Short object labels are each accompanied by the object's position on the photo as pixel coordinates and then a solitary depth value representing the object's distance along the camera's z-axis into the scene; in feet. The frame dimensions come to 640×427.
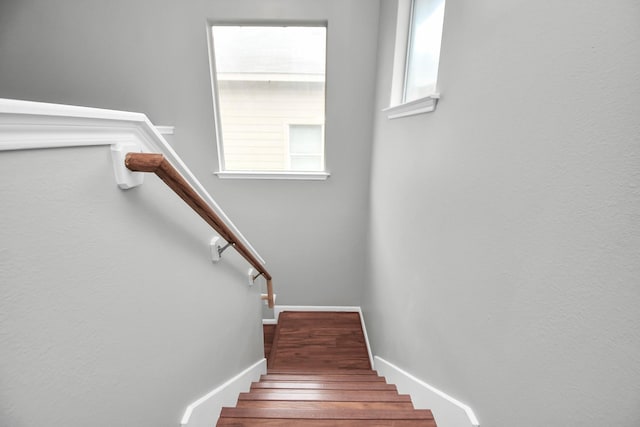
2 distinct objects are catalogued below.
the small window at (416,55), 4.63
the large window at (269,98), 7.97
